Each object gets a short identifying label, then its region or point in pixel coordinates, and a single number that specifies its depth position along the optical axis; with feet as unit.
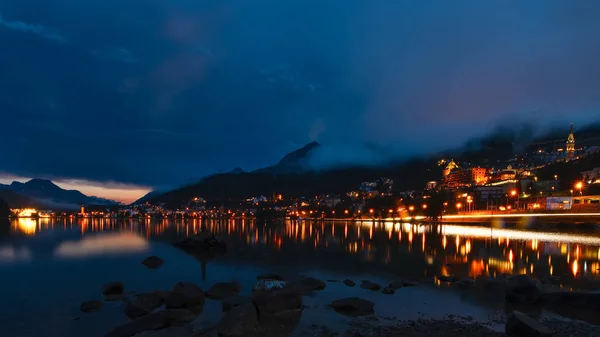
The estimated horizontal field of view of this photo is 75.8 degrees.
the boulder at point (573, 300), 66.78
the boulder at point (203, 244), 184.62
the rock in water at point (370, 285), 86.99
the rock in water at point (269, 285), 75.20
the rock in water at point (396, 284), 86.89
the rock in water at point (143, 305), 68.08
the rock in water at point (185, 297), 70.28
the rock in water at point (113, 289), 87.01
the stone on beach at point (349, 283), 92.03
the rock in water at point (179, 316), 60.18
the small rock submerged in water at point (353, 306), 66.59
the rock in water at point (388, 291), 81.72
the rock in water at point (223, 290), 80.42
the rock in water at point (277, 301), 65.87
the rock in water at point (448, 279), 94.27
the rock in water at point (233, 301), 69.92
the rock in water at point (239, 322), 53.11
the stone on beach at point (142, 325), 55.31
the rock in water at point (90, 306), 72.74
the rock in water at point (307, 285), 84.21
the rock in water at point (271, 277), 99.96
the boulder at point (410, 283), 89.86
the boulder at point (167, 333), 50.41
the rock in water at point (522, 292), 71.15
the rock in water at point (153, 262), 130.93
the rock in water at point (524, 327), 50.55
